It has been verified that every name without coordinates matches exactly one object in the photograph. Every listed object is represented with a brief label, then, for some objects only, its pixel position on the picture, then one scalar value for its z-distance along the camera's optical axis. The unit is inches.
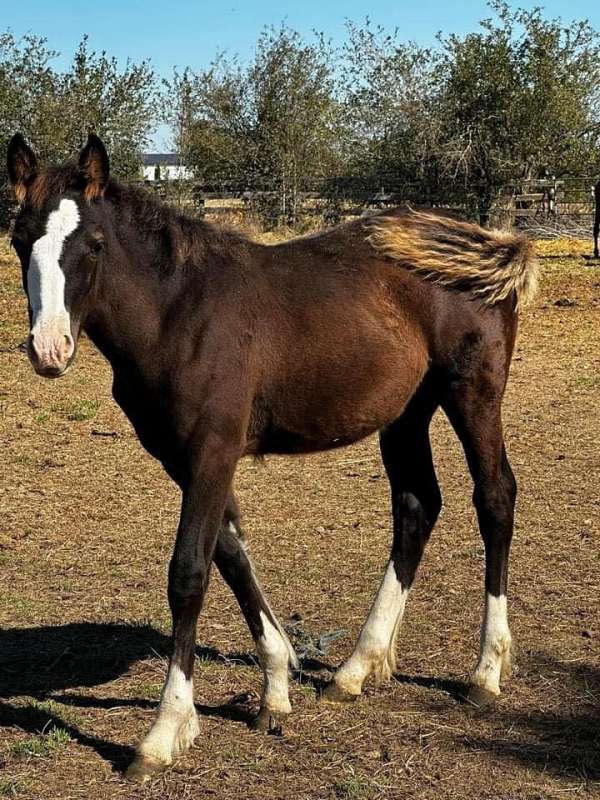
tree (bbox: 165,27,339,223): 1050.1
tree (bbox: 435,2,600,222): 986.1
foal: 147.2
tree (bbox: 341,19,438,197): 1028.5
